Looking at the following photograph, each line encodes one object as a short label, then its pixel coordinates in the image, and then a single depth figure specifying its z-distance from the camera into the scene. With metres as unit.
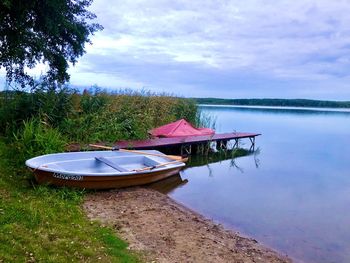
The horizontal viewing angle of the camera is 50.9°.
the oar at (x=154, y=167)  8.33
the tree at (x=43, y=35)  11.38
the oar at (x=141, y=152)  9.78
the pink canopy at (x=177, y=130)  15.29
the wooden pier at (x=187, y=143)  12.19
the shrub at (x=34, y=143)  8.41
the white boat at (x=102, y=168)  6.98
